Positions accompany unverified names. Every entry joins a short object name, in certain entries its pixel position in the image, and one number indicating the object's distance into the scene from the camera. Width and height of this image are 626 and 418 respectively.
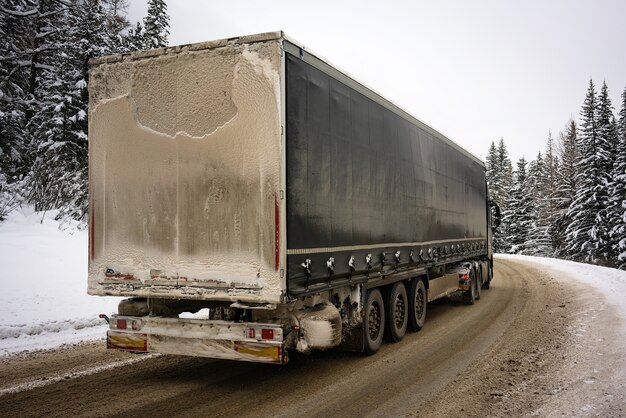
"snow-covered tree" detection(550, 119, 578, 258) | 44.12
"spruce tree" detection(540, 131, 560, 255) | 49.39
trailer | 5.39
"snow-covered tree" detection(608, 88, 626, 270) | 35.00
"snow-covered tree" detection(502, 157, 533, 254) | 51.97
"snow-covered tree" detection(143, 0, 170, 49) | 35.62
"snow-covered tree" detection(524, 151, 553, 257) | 51.03
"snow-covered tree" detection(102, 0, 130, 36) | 30.38
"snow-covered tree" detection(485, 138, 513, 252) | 54.59
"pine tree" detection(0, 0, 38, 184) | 22.38
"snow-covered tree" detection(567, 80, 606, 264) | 37.69
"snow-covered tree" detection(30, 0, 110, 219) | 21.67
